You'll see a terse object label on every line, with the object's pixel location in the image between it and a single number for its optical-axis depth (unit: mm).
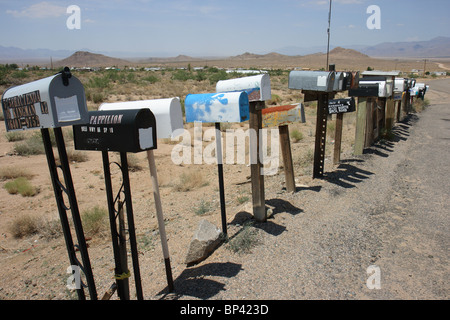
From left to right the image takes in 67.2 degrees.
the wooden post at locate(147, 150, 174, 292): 2928
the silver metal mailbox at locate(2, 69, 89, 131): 2205
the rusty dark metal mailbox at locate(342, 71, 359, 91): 5970
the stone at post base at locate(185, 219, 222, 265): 3486
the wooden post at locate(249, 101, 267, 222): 3936
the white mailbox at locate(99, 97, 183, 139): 2840
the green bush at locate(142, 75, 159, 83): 29016
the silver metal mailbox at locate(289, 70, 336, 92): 5332
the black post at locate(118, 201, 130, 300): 2740
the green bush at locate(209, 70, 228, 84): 29459
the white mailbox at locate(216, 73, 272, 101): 3736
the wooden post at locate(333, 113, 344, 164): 6734
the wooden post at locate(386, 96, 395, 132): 9797
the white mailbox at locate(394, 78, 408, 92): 10688
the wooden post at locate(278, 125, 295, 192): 5044
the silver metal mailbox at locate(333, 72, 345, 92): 5621
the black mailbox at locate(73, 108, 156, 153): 2418
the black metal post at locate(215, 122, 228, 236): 3814
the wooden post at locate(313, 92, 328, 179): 5781
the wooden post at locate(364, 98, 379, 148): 7762
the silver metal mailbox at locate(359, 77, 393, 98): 7882
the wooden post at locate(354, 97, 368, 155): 7465
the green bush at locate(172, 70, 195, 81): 32303
